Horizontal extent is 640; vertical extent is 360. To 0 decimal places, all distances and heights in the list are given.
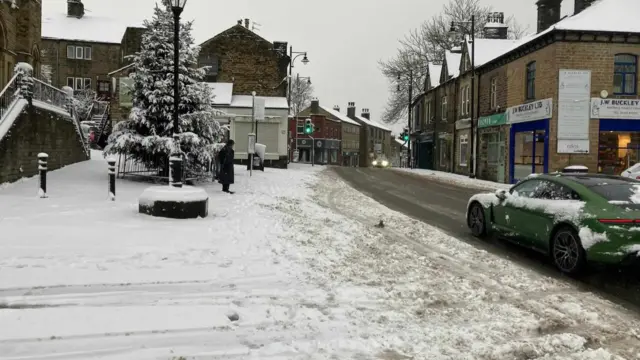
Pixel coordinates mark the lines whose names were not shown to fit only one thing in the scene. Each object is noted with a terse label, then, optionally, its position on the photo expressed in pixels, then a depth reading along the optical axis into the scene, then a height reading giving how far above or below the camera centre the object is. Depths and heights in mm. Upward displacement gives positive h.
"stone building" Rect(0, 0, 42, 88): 16281 +4157
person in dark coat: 14711 -221
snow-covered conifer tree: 14922 +1533
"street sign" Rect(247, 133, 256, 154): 19859 +600
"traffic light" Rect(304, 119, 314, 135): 39531 +2464
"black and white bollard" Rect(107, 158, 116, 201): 11053 -557
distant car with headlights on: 58844 -296
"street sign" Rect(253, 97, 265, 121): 22250 +2241
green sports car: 6574 -786
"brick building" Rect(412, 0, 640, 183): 22766 +3348
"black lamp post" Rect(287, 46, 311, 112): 35969 +7444
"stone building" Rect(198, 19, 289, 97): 36938 +7240
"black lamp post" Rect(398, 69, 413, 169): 46250 +3781
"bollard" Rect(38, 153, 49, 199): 10566 -433
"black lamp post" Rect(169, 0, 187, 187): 10125 +220
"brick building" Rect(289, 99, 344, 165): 71562 +3526
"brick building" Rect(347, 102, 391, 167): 89562 +4329
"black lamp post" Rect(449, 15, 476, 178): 29562 +2516
